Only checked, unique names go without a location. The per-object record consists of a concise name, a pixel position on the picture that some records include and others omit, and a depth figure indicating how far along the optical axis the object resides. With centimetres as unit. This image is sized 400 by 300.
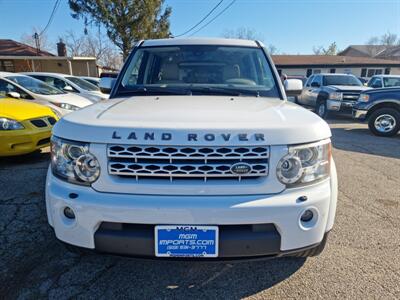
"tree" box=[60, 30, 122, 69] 5006
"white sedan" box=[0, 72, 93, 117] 637
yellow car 452
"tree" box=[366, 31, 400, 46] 7428
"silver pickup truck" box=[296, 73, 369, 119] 1043
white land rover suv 163
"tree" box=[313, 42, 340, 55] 7125
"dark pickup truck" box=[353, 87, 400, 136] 794
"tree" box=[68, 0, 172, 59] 2106
